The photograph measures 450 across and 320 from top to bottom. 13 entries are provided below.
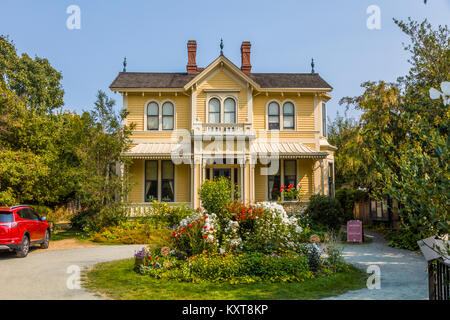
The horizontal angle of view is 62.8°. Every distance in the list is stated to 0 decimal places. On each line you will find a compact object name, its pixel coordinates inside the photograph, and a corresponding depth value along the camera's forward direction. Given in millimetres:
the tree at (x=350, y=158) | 19969
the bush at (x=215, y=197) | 12484
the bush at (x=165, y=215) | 18344
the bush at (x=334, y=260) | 9625
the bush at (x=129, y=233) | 16516
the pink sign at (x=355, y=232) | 15570
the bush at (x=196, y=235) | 10062
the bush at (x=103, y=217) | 17406
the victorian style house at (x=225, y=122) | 22094
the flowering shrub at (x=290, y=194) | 18906
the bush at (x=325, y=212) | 17891
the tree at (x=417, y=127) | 4539
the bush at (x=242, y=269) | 8688
